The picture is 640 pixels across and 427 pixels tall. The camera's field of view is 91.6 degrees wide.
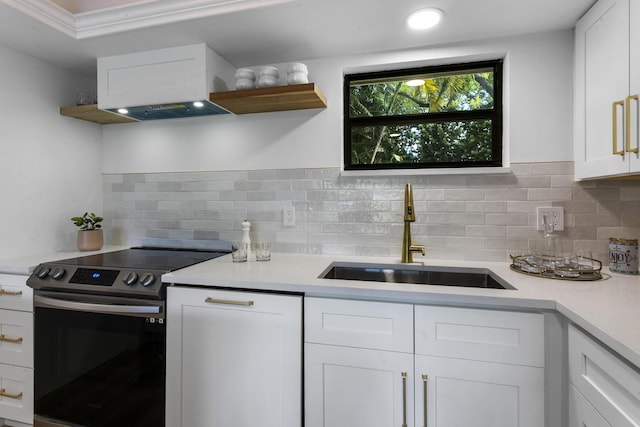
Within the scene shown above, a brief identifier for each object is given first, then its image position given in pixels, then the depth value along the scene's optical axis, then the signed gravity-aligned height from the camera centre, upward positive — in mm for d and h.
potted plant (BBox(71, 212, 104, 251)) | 2064 -151
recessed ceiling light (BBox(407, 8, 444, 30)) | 1482 +951
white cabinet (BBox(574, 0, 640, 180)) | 1166 +522
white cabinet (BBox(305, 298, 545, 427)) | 1102 -579
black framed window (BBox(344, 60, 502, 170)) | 1815 +576
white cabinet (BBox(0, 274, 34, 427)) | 1597 -724
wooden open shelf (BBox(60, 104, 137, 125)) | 2004 +646
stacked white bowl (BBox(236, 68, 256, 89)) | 1782 +765
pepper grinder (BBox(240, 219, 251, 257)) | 1929 -147
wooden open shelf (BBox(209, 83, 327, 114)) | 1666 +639
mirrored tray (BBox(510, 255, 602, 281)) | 1303 -248
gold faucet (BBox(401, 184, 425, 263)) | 1652 -96
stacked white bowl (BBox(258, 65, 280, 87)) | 1752 +764
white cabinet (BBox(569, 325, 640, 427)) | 753 -477
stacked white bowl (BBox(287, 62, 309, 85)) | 1710 +760
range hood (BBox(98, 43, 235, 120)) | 1769 +771
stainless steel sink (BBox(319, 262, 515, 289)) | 1597 -331
